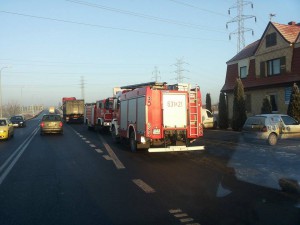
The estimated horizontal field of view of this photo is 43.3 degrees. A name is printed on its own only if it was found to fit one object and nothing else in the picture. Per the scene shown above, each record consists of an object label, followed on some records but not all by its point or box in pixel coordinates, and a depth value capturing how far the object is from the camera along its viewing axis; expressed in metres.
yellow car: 23.39
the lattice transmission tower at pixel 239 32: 41.96
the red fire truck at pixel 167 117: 14.02
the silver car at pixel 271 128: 17.38
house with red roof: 27.86
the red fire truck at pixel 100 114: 26.23
